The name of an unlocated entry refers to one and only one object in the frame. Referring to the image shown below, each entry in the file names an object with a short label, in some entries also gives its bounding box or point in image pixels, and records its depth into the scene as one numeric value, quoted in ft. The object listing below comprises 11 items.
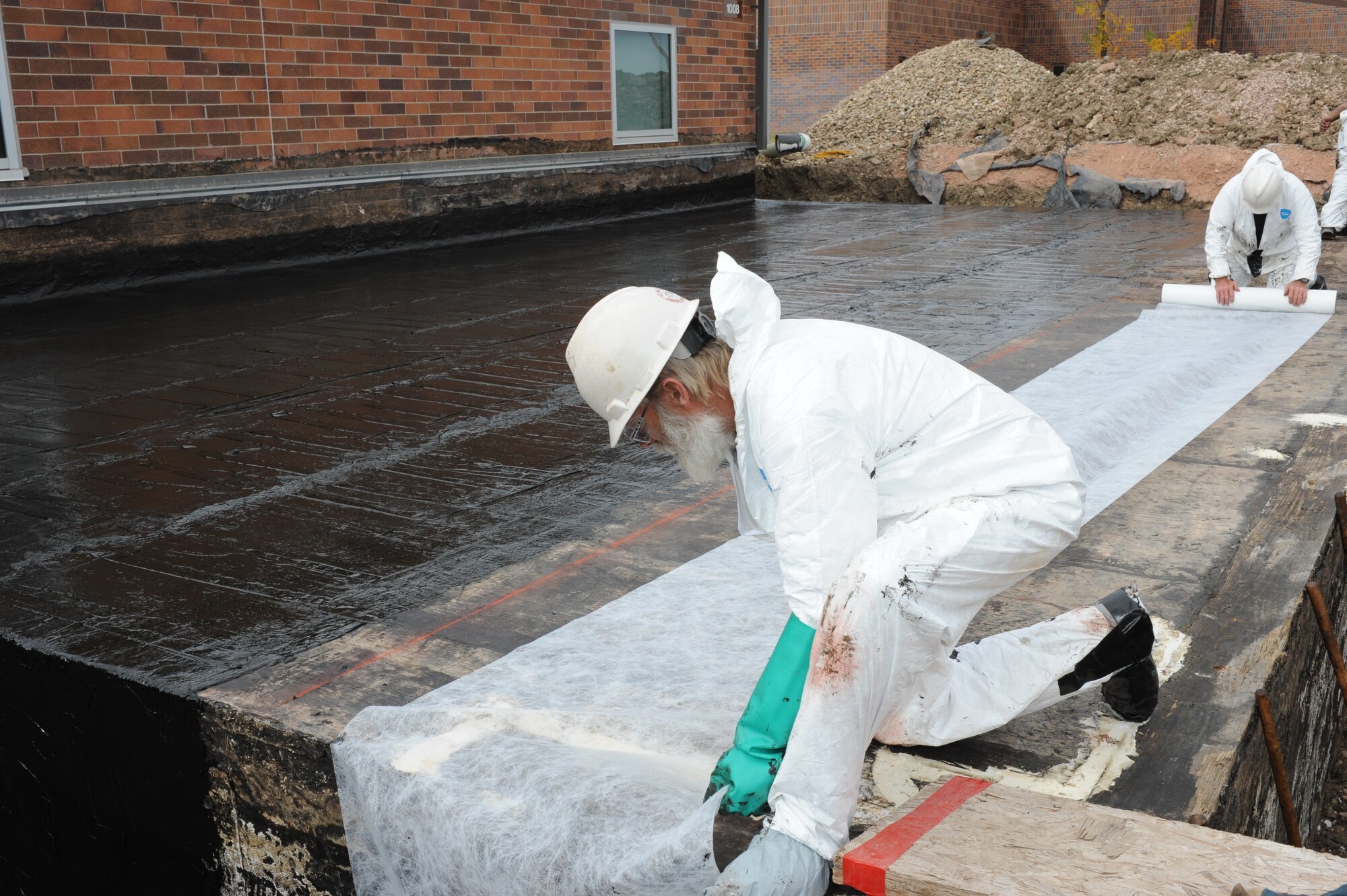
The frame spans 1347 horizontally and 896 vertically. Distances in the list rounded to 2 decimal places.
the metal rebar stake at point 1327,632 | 11.25
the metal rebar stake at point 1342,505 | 12.82
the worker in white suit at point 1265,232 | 23.41
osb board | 6.18
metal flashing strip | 27.37
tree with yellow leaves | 89.92
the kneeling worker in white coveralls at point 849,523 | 6.84
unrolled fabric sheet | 7.73
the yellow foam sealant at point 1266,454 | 14.89
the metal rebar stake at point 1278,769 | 9.03
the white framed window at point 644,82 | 44.96
